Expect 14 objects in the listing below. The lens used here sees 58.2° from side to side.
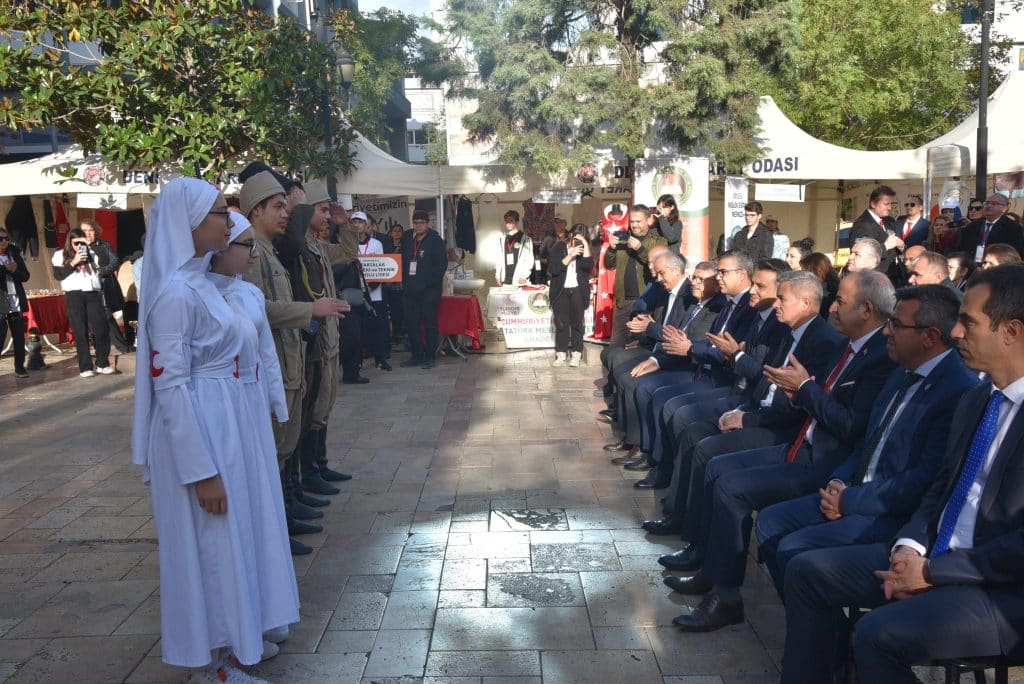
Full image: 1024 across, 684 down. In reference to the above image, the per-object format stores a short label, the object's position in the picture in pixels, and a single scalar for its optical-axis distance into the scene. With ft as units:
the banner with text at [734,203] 45.01
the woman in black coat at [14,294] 36.94
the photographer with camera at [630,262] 30.32
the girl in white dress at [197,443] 10.67
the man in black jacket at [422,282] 39.45
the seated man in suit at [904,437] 10.43
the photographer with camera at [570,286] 38.58
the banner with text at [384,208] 56.44
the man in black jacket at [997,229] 30.25
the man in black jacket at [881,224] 31.60
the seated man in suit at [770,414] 14.98
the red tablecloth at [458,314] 41.57
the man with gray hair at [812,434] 12.62
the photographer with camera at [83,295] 37.17
